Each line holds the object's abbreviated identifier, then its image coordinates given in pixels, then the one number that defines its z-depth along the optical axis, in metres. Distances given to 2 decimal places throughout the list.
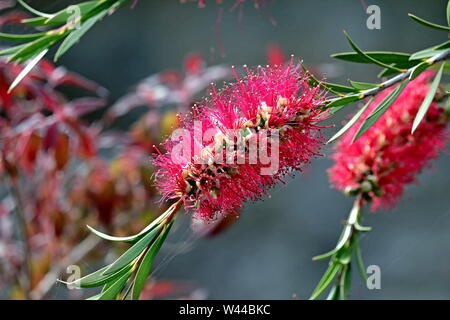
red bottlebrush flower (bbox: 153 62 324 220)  0.88
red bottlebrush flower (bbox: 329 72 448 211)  0.98
